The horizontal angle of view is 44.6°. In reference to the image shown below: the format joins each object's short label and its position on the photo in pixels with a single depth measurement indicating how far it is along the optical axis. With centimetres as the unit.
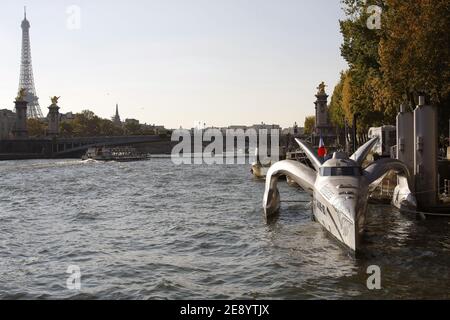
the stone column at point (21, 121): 16050
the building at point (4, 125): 18621
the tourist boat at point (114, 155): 12744
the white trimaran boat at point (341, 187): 2083
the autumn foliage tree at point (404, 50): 3378
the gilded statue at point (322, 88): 15080
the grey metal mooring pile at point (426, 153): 2872
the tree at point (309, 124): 19025
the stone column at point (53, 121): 16312
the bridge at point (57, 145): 13888
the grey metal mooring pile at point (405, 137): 3162
